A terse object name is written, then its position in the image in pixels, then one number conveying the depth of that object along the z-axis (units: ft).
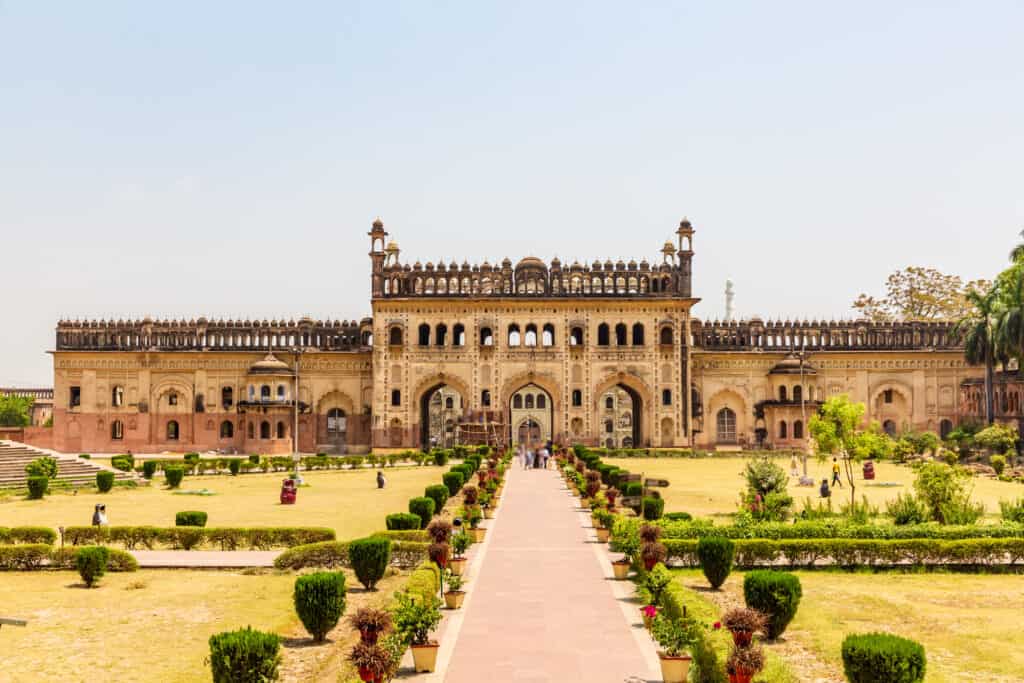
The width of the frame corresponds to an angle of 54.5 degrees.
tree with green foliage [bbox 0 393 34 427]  237.66
